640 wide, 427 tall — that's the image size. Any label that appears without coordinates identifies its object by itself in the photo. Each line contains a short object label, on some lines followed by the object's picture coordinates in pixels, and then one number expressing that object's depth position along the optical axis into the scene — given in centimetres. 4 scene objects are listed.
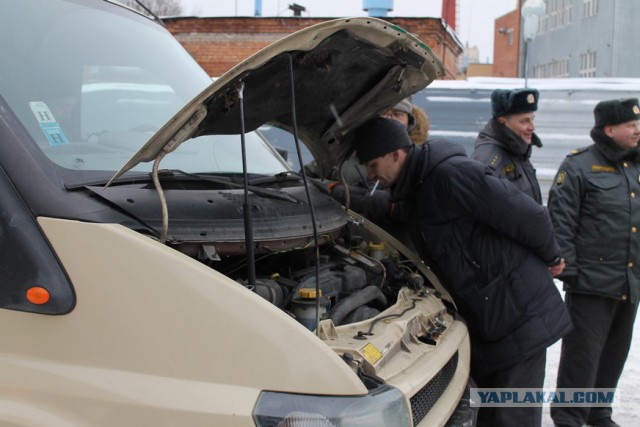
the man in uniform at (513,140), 389
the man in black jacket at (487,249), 317
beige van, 182
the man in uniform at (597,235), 408
